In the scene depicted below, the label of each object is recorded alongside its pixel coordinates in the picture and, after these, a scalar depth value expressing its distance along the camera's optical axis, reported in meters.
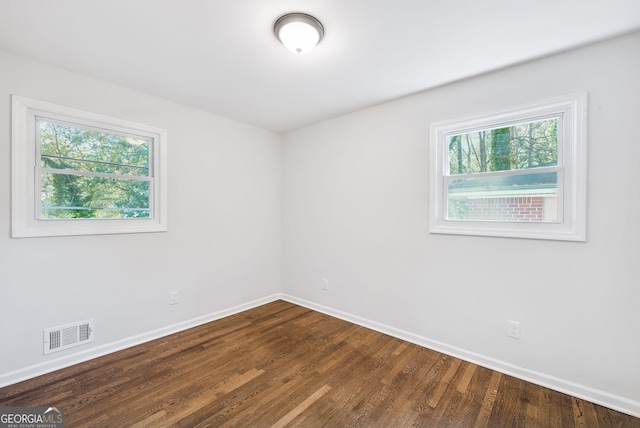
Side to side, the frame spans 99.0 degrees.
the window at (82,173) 2.10
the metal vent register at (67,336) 2.18
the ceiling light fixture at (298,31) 1.68
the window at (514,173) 1.98
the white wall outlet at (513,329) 2.16
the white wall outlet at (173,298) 2.89
